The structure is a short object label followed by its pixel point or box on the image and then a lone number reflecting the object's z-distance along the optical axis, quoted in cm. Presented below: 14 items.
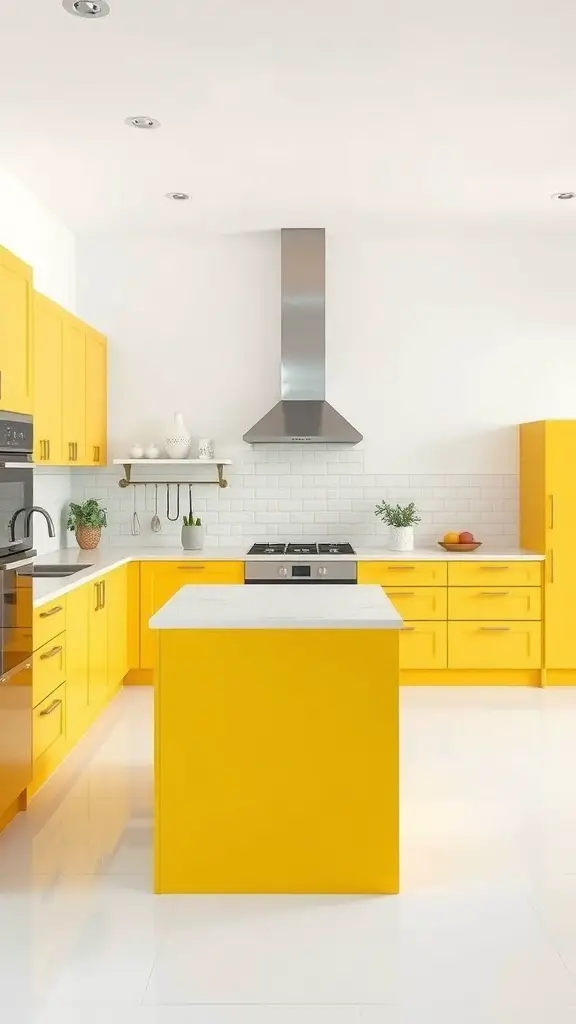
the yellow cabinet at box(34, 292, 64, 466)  502
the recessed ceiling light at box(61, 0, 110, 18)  336
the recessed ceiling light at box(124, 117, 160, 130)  449
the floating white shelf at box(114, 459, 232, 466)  648
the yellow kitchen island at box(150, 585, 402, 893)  327
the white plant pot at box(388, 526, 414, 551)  646
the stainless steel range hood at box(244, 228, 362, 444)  661
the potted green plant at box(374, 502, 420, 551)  647
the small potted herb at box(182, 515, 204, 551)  643
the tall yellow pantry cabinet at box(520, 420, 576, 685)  617
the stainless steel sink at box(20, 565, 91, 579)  540
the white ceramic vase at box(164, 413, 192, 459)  659
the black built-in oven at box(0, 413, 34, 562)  362
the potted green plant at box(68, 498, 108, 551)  647
